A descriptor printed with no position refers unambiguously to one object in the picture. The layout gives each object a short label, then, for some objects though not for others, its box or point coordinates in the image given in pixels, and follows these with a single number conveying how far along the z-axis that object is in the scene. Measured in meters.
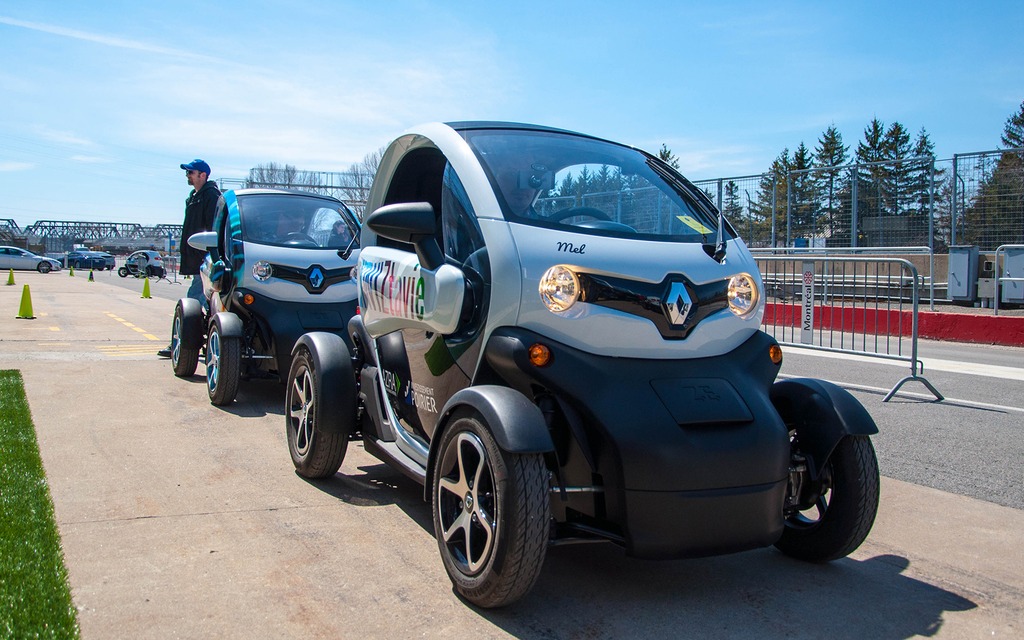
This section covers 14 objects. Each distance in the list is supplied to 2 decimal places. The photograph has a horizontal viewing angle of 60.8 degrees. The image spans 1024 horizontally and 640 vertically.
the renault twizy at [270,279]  6.92
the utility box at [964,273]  16.38
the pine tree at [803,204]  18.97
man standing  9.13
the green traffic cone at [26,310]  15.79
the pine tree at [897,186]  17.28
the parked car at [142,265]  48.75
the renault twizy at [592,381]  2.95
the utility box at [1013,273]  15.36
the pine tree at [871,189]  17.70
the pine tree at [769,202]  19.09
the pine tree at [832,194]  18.42
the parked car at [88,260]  76.69
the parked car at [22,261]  61.84
